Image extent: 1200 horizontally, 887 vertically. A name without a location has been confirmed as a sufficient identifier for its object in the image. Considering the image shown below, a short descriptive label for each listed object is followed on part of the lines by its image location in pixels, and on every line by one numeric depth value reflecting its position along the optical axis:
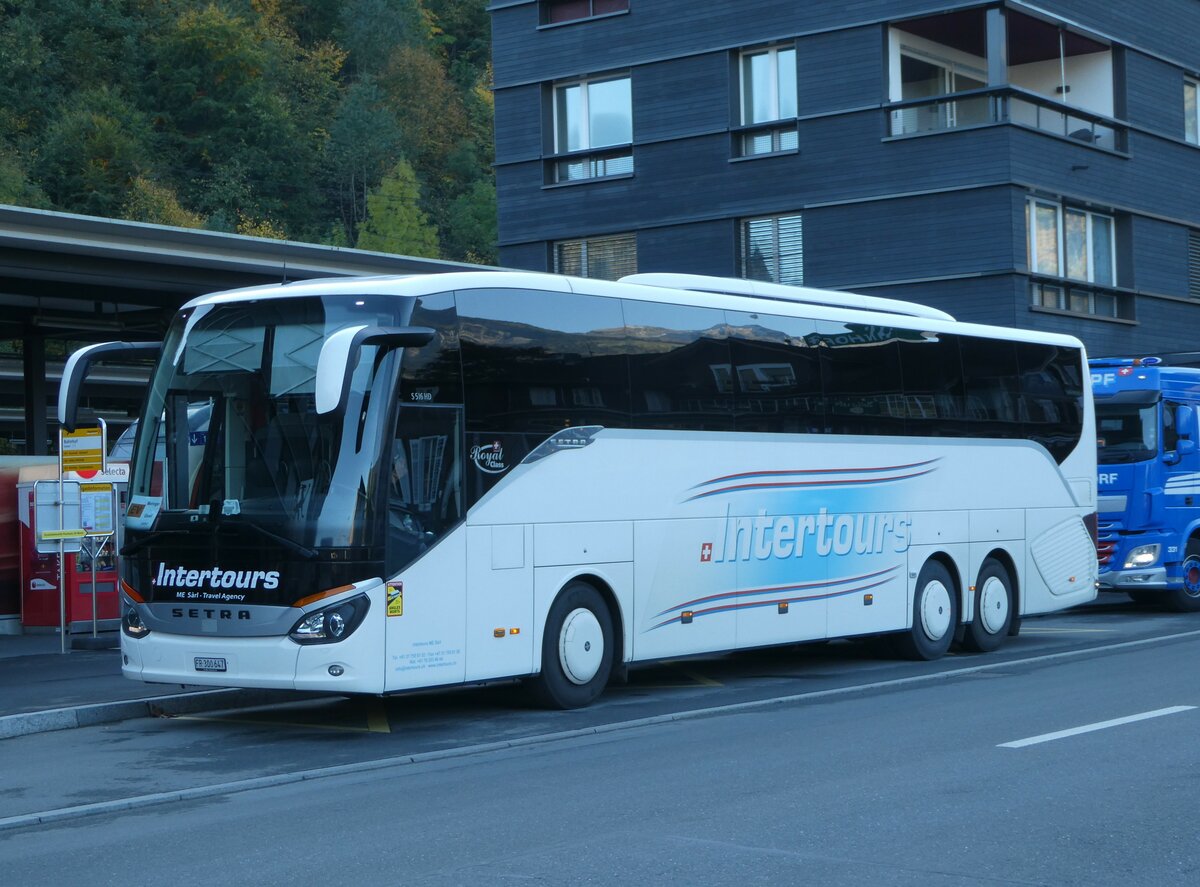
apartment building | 29.09
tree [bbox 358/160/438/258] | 75.56
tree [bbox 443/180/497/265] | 84.06
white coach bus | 11.48
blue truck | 21.77
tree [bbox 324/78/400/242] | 82.50
